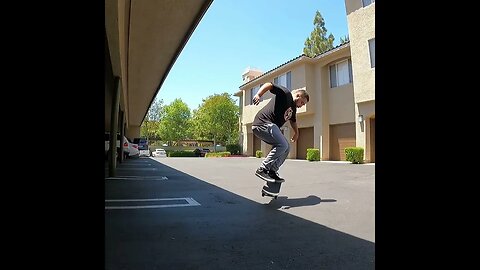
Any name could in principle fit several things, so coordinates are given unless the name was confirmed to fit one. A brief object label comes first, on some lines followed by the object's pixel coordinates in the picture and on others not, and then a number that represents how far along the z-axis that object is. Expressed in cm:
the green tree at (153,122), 5303
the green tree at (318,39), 3881
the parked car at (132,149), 2143
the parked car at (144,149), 3259
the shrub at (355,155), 1481
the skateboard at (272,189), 443
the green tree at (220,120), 3641
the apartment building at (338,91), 1538
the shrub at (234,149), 3096
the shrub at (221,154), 2866
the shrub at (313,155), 1875
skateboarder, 446
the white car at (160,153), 3425
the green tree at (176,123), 4559
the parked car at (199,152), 3486
